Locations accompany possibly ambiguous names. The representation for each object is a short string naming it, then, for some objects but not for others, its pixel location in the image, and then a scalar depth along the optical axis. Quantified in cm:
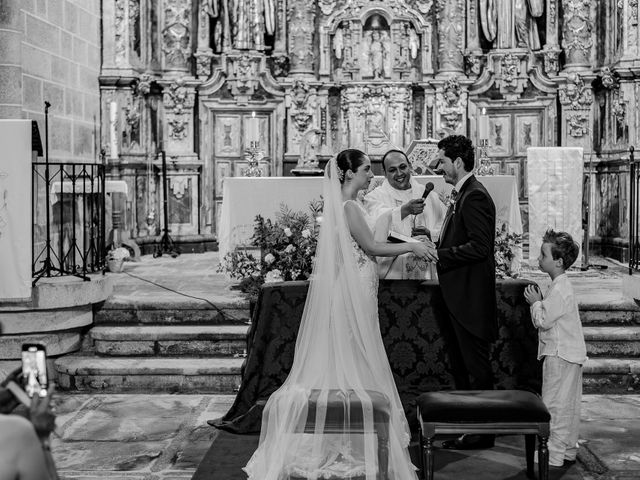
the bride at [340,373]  495
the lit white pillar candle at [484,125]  1121
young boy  546
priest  659
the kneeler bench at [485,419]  480
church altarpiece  1288
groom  558
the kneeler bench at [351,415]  491
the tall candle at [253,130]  1103
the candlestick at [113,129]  1210
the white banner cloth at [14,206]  733
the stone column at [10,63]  873
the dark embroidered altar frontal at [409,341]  624
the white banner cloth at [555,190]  1037
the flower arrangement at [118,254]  1044
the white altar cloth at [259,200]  926
